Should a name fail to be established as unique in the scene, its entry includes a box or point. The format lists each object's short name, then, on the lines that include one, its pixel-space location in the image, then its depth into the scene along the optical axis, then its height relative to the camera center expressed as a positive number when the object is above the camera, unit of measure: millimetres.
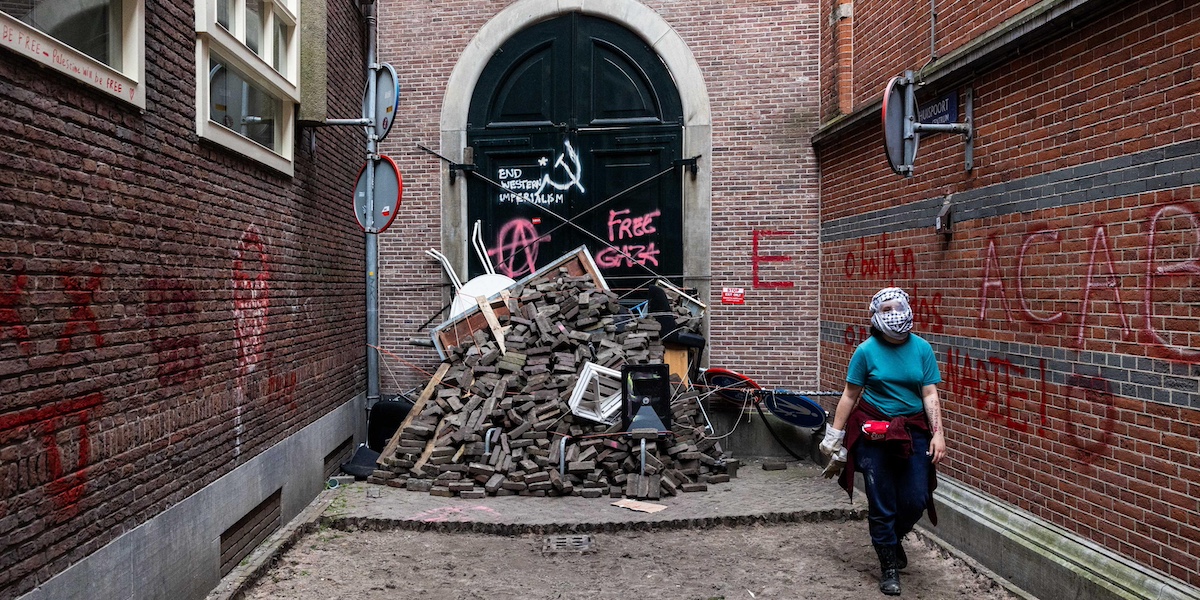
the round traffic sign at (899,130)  6715 +1314
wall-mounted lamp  7113 +620
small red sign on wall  11258 -59
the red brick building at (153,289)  3994 +7
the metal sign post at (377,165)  8516 +1295
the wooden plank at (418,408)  9281 -1350
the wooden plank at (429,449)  8961 -1740
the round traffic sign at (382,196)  8500 +973
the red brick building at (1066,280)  4660 +80
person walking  5434 -846
